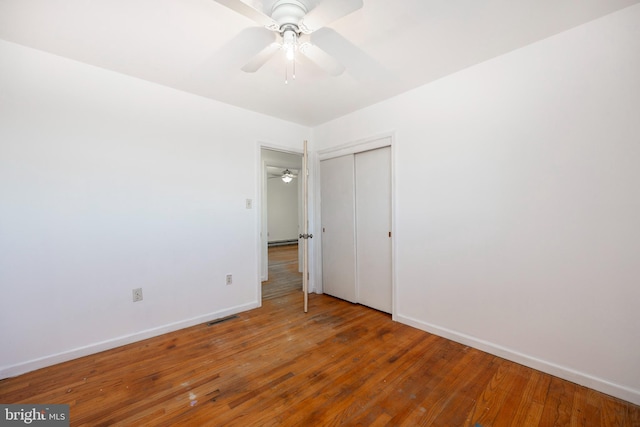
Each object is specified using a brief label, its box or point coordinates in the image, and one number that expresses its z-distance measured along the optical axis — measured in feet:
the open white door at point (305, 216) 10.13
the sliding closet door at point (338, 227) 11.39
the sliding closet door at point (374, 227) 10.11
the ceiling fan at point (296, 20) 4.19
